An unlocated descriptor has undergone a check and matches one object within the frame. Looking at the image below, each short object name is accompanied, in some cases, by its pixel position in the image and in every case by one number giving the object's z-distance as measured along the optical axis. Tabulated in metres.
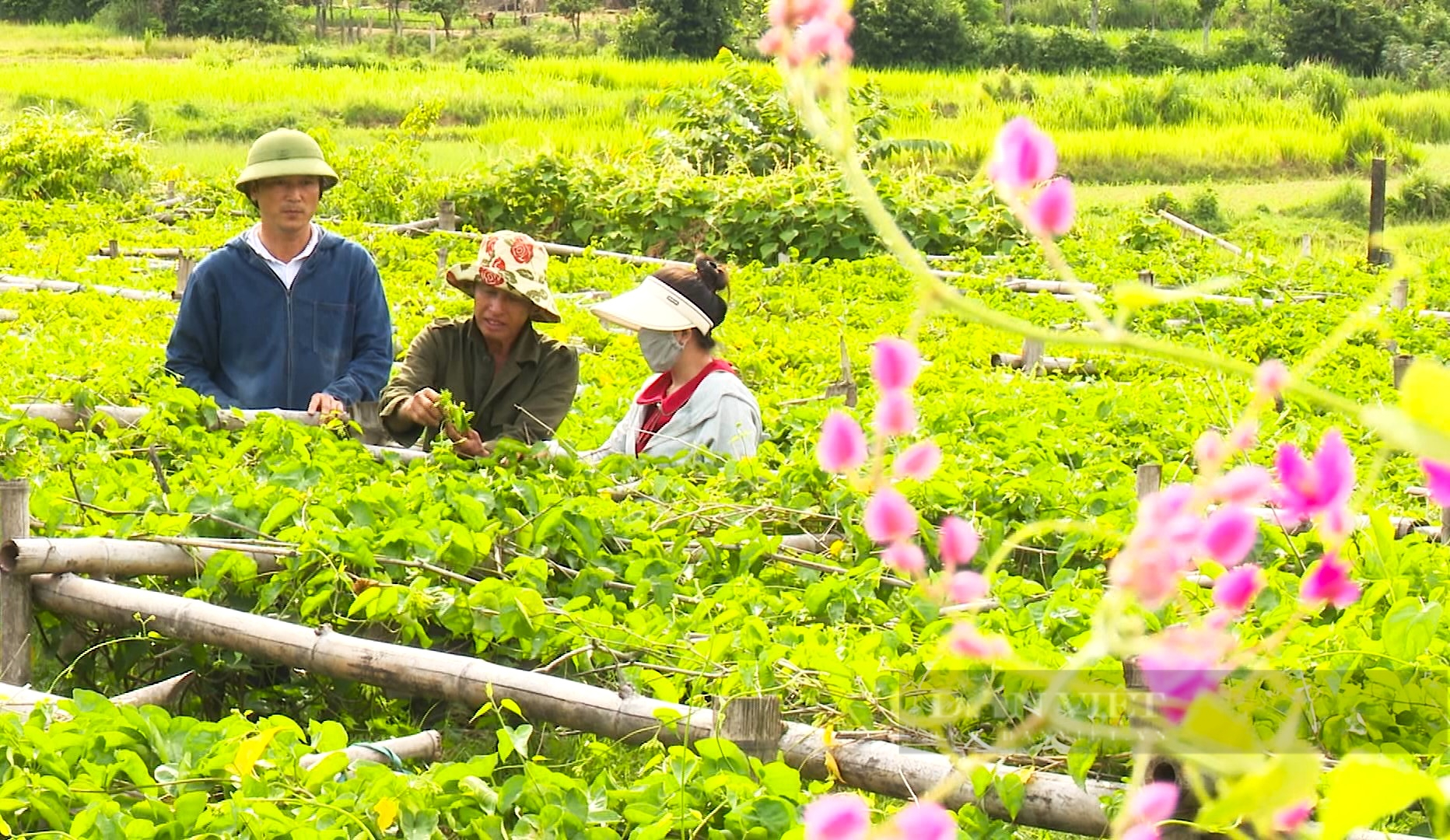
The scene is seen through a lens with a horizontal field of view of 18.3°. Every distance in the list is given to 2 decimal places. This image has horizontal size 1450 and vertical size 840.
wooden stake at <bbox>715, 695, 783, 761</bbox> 9.71
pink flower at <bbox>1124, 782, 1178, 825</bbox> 2.29
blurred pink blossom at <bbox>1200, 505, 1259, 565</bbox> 2.27
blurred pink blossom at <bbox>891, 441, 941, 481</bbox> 2.46
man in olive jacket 11.54
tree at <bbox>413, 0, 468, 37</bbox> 59.93
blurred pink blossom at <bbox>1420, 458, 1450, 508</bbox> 2.27
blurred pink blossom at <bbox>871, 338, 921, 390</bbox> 2.30
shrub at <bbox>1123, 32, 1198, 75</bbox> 47.48
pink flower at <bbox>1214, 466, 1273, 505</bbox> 2.31
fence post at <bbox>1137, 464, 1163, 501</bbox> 10.54
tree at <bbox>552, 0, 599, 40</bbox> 60.58
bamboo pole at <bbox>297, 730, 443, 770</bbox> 9.90
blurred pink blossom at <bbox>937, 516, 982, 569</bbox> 2.43
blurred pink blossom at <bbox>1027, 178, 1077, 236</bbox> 2.27
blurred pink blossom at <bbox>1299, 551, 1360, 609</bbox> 2.52
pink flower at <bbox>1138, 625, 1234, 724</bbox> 2.26
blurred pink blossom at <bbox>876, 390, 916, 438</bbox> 2.30
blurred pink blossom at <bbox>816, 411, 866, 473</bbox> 2.36
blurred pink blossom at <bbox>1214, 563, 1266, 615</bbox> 2.45
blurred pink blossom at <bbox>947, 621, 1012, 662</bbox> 2.30
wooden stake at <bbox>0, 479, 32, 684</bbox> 10.46
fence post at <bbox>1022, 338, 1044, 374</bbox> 14.28
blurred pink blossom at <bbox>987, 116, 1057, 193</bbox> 2.24
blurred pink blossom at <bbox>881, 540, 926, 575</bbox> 2.41
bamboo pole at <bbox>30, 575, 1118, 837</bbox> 9.65
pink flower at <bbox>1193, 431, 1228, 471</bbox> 2.33
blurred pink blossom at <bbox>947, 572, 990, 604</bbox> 2.37
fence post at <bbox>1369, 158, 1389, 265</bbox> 19.47
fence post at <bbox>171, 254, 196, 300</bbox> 15.54
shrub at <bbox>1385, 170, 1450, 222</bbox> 27.22
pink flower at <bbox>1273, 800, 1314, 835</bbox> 2.36
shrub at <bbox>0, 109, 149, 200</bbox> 23.30
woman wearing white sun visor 11.41
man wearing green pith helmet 11.58
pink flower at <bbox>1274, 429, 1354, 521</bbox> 2.32
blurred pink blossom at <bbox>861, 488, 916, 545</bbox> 2.36
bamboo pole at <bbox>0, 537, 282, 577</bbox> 10.45
